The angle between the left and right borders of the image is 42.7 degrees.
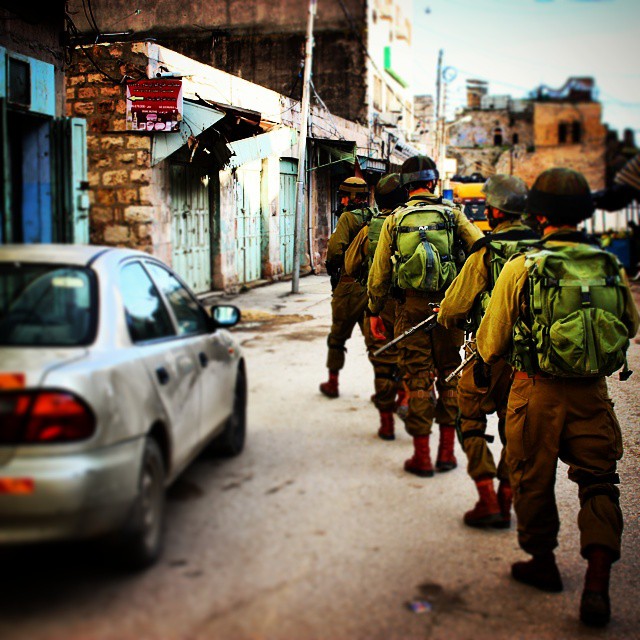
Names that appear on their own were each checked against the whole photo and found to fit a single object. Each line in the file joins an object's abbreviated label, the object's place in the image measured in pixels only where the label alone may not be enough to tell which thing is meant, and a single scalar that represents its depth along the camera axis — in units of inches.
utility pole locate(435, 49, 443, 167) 1590.6
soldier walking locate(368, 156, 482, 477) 211.8
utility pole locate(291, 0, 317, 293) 640.4
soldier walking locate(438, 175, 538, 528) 172.9
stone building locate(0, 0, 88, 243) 301.3
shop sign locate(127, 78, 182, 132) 471.8
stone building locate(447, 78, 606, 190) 2642.7
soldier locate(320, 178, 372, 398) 285.9
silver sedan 114.3
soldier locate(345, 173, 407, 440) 242.8
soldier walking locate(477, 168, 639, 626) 138.6
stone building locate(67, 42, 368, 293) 486.6
